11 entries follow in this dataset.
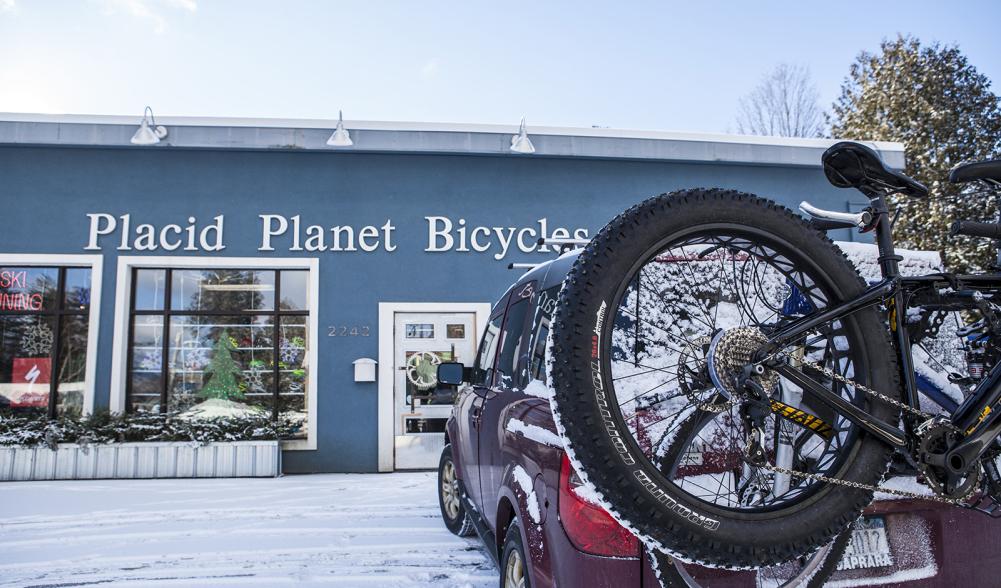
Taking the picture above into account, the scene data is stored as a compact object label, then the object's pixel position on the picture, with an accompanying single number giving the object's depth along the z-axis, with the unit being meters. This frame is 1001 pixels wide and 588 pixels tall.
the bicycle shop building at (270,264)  8.84
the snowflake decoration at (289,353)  9.16
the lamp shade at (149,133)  8.65
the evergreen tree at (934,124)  13.32
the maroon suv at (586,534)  1.92
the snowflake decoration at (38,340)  8.91
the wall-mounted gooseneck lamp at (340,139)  8.82
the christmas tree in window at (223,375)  9.09
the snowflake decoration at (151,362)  9.01
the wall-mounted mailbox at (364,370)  8.77
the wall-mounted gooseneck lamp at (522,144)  9.07
